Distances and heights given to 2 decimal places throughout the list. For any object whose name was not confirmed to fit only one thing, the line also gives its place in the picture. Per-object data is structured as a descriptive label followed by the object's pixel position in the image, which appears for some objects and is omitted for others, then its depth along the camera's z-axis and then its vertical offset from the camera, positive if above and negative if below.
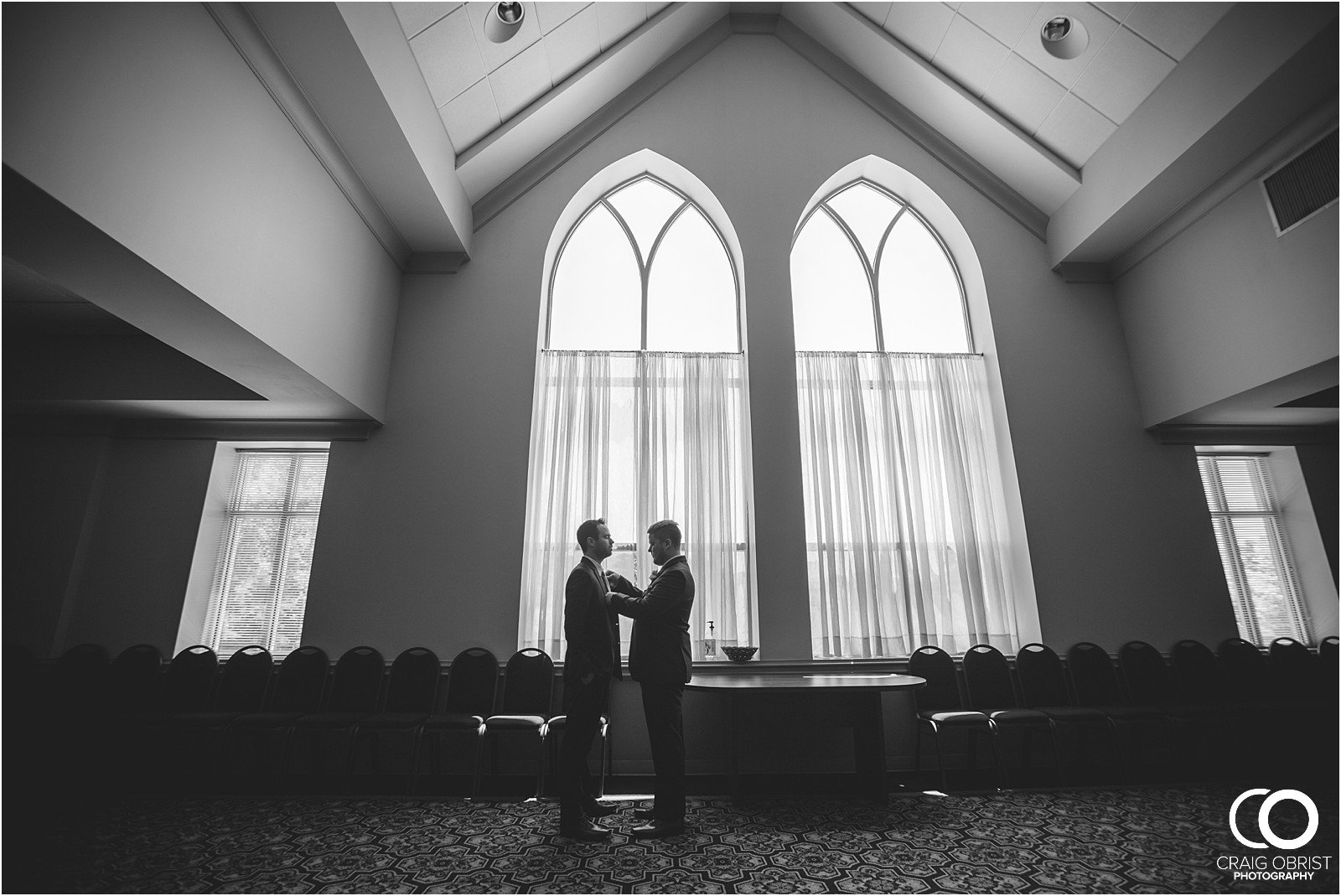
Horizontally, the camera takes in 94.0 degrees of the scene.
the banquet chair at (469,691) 4.83 -0.46
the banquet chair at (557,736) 4.43 -0.75
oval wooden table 4.04 -0.49
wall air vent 4.29 +3.04
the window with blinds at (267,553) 5.65 +0.70
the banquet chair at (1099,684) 4.84 -0.43
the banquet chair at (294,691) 4.82 -0.46
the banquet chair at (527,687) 4.91 -0.43
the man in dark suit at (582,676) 3.41 -0.25
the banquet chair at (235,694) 4.72 -0.48
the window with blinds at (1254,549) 5.93 +0.77
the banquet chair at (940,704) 4.48 -0.57
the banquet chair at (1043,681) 5.14 -0.40
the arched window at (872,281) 6.51 +3.59
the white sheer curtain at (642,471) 5.55 +1.43
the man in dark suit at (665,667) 3.51 -0.20
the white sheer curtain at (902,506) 5.58 +1.12
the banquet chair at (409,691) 4.83 -0.46
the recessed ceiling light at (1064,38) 5.02 +4.65
